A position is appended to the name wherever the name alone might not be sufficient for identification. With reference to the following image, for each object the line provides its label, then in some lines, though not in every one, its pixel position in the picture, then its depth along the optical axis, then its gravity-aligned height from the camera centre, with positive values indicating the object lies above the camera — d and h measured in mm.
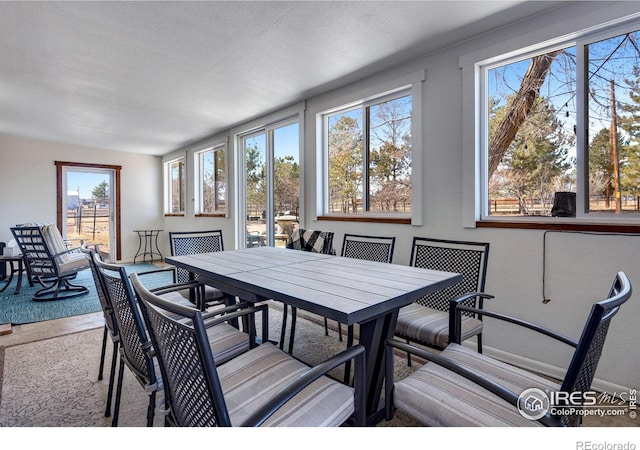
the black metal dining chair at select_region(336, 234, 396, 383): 2480 -221
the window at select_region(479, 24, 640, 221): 1990 +599
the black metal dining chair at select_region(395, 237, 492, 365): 1768 -481
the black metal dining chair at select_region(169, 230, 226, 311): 2596 -216
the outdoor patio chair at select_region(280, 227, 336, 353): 2793 -182
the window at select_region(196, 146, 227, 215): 5727 +762
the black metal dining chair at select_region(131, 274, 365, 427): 824 -542
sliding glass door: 4363 +536
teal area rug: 3432 -947
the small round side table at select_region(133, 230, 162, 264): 7352 -466
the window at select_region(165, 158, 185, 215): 7008 +812
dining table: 1286 -303
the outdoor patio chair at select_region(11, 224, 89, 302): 4078 -417
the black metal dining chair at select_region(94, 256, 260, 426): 1256 -528
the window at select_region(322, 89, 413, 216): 3129 +674
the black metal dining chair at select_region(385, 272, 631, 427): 878 -587
